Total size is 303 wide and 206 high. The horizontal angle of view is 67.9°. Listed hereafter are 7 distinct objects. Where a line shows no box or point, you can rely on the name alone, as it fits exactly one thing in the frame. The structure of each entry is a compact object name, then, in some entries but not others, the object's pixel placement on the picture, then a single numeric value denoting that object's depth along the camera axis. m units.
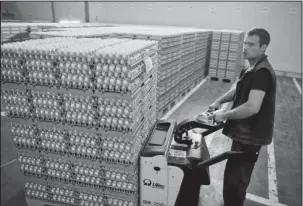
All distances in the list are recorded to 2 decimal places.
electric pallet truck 3.16
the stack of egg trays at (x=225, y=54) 11.45
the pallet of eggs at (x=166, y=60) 6.30
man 2.87
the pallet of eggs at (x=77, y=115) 2.89
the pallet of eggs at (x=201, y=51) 10.44
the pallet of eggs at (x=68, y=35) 5.46
